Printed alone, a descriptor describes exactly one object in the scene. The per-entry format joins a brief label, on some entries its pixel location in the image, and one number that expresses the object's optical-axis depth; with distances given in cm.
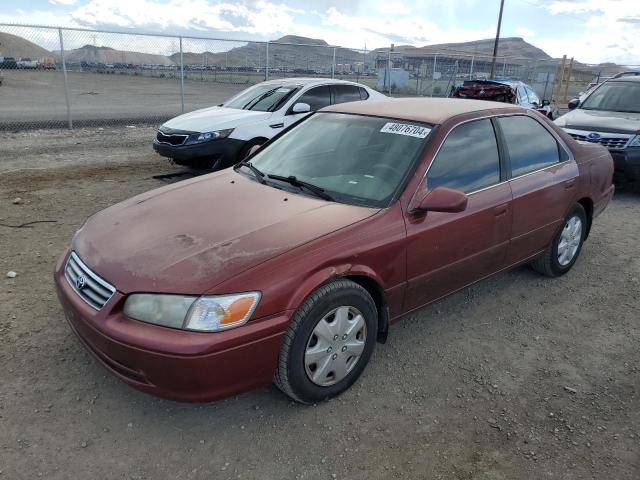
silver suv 721
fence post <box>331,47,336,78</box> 1681
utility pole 2902
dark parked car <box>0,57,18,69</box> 1412
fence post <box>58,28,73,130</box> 1131
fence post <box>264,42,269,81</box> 1472
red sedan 238
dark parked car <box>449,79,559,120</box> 1268
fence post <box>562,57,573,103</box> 2488
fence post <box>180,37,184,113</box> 1330
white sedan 739
